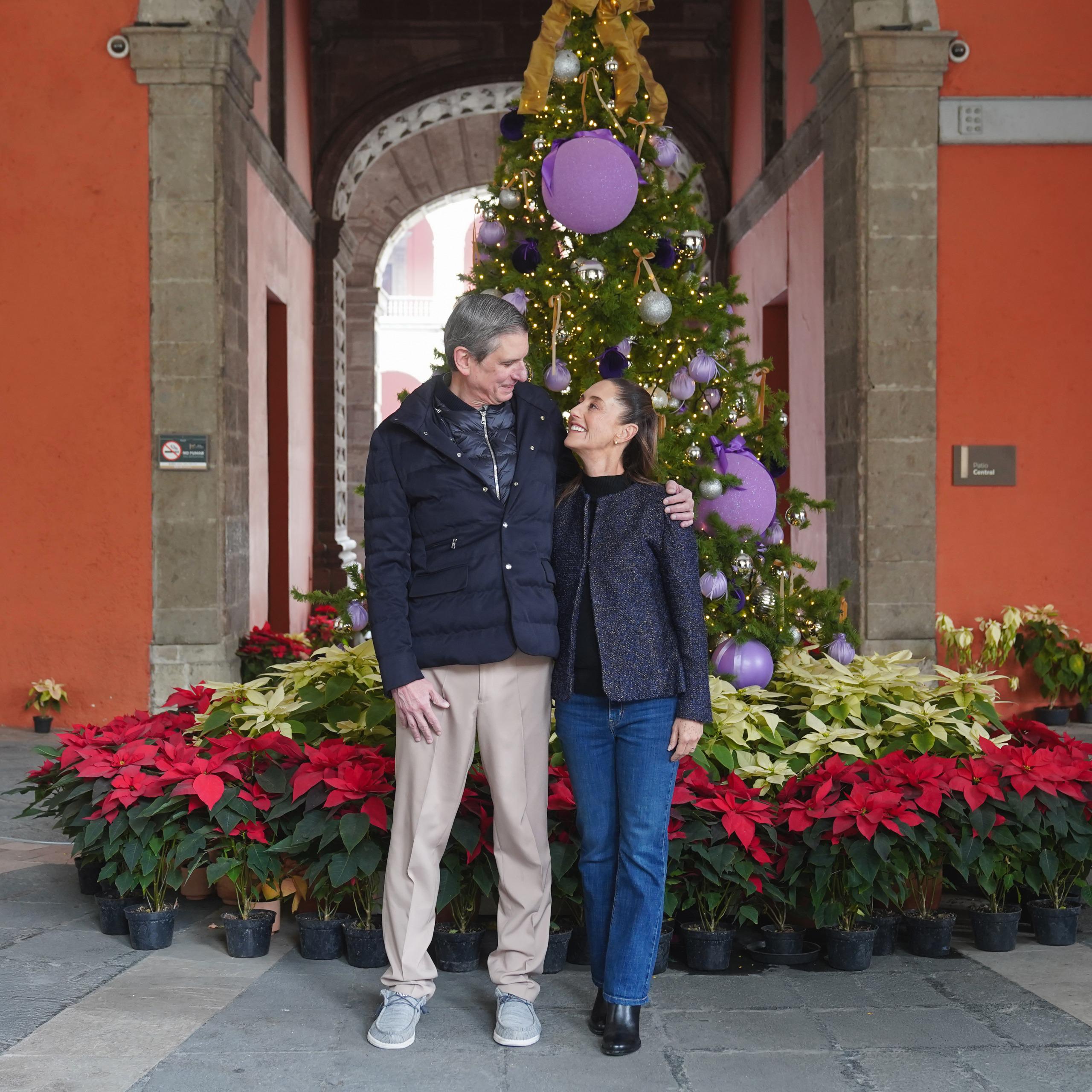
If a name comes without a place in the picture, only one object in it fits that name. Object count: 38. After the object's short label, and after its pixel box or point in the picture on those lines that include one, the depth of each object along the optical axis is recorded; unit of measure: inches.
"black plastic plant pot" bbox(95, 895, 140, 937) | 153.3
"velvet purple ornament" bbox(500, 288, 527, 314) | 181.2
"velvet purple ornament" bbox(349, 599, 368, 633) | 195.0
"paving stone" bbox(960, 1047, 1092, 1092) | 109.8
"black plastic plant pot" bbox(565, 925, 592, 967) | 143.5
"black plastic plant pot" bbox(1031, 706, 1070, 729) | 285.4
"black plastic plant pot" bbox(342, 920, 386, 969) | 142.3
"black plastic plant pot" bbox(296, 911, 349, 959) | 145.2
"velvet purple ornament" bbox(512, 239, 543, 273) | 183.8
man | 119.3
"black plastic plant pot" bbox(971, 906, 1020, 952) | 148.4
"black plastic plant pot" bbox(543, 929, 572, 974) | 140.6
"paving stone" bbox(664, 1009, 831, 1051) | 120.2
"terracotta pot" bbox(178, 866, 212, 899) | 164.2
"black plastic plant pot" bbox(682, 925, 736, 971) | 142.6
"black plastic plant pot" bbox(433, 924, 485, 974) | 141.5
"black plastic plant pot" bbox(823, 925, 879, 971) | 141.6
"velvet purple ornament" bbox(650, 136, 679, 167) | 184.7
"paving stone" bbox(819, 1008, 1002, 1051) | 120.1
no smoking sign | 294.0
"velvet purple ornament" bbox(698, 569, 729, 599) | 170.6
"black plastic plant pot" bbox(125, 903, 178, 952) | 147.6
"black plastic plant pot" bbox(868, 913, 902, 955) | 147.3
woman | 118.3
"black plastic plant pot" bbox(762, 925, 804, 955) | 144.2
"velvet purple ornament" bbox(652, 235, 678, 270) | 181.3
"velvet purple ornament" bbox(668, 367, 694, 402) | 176.1
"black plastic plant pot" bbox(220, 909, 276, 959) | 145.8
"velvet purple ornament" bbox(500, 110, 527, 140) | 187.0
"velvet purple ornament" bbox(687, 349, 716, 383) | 175.8
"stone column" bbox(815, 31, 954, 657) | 287.3
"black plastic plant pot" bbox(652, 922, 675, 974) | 141.9
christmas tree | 173.5
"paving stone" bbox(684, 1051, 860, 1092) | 110.6
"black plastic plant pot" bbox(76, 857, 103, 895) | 163.3
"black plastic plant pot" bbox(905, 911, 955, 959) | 146.3
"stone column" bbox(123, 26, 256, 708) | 293.3
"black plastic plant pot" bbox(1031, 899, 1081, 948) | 151.5
